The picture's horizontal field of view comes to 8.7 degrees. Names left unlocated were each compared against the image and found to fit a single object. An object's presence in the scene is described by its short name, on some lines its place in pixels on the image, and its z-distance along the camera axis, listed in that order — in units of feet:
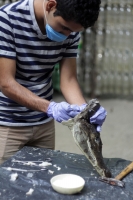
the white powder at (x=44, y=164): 12.26
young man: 12.07
